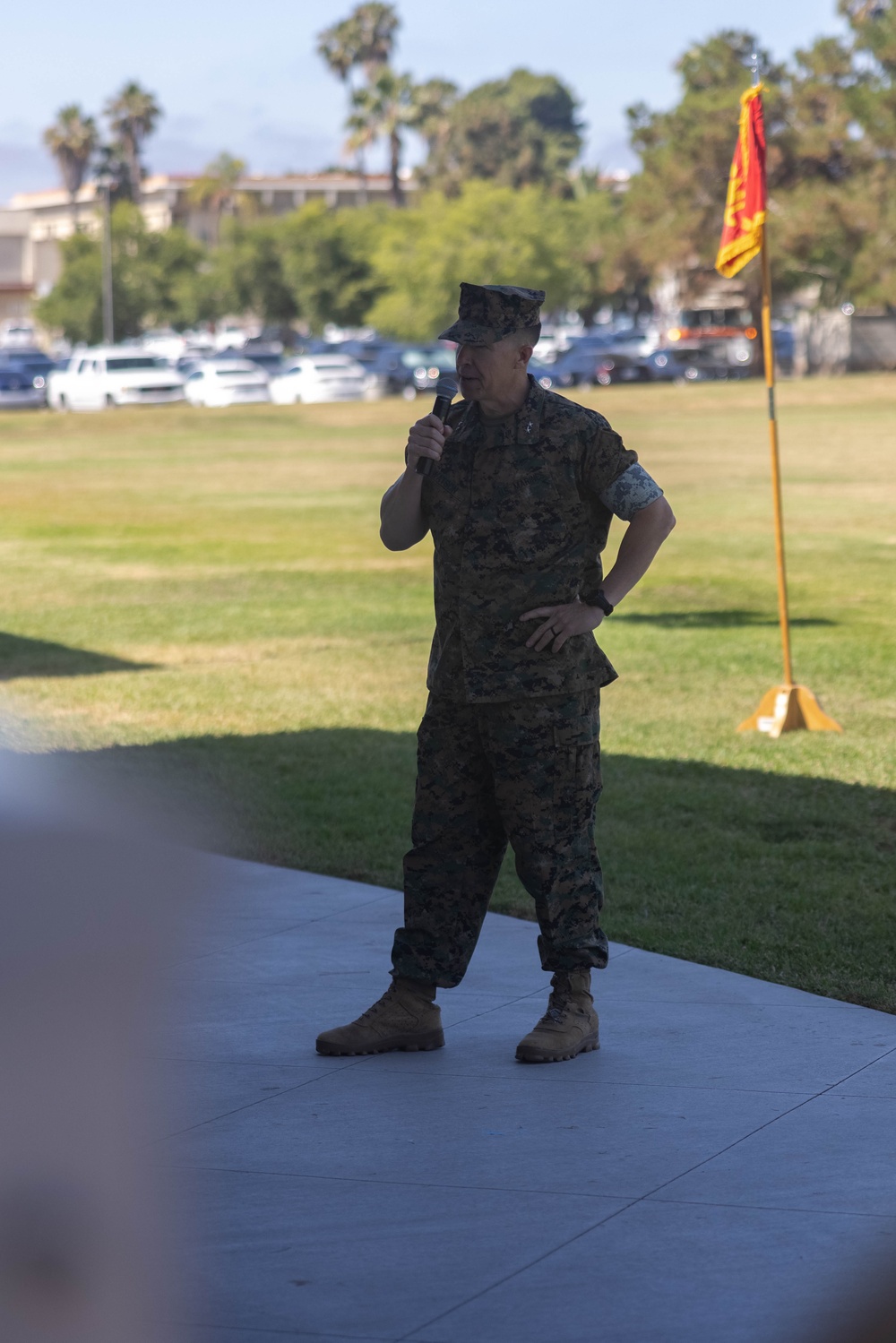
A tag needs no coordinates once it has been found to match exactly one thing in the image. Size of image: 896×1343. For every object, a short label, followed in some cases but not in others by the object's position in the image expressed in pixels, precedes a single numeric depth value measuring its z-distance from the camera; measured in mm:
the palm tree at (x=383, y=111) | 106875
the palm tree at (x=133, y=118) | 117250
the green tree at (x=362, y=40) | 109125
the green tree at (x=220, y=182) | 117688
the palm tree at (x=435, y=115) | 122875
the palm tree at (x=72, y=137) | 123875
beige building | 128625
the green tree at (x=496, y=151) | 125688
